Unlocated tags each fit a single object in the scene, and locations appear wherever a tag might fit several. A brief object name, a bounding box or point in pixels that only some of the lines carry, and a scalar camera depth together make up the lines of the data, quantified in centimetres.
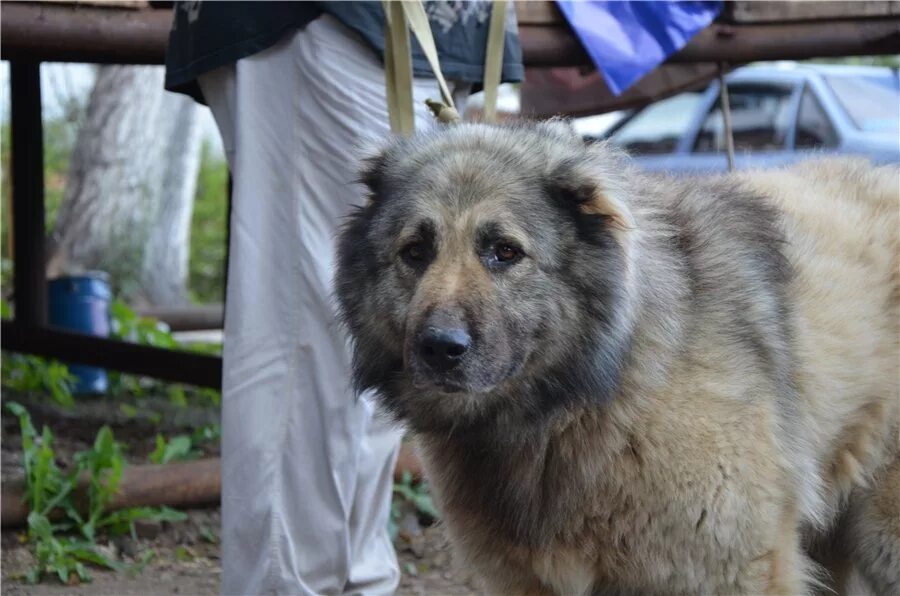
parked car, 1066
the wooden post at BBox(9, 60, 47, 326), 654
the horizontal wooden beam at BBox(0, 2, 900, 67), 471
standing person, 377
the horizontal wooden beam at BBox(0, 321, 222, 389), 637
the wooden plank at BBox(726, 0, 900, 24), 555
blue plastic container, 756
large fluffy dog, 294
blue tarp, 508
